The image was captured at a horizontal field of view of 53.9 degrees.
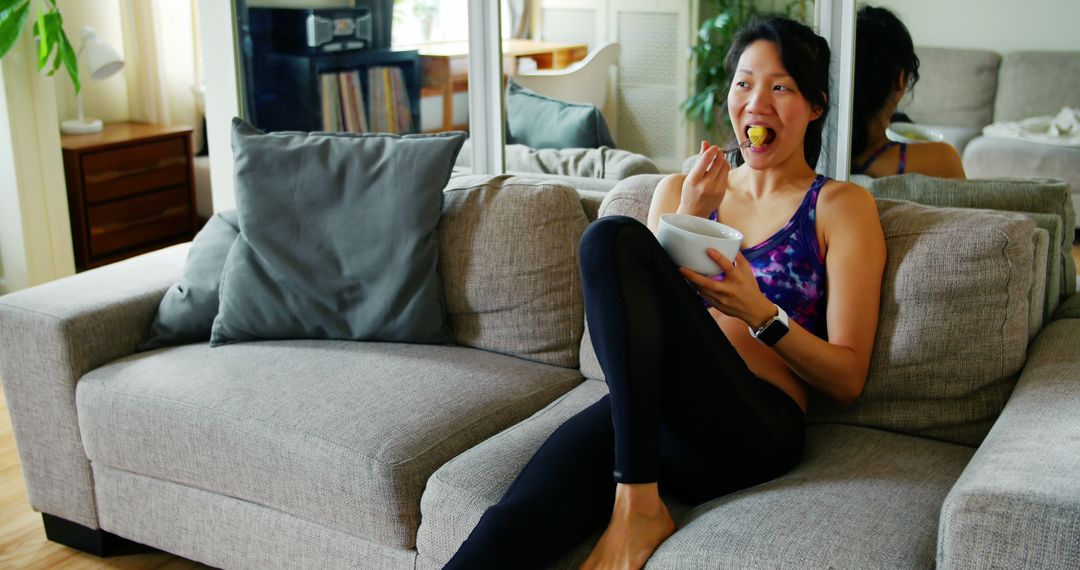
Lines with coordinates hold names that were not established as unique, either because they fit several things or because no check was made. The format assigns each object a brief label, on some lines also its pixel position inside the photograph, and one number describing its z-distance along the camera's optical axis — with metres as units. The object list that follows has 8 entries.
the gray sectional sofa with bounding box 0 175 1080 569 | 1.46
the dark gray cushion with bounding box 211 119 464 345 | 2.27
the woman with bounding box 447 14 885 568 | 1.54
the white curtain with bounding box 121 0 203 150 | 5.06
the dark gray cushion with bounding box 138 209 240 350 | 2.34
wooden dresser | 4.43
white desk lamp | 4.35
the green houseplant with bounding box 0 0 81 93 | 3.67
